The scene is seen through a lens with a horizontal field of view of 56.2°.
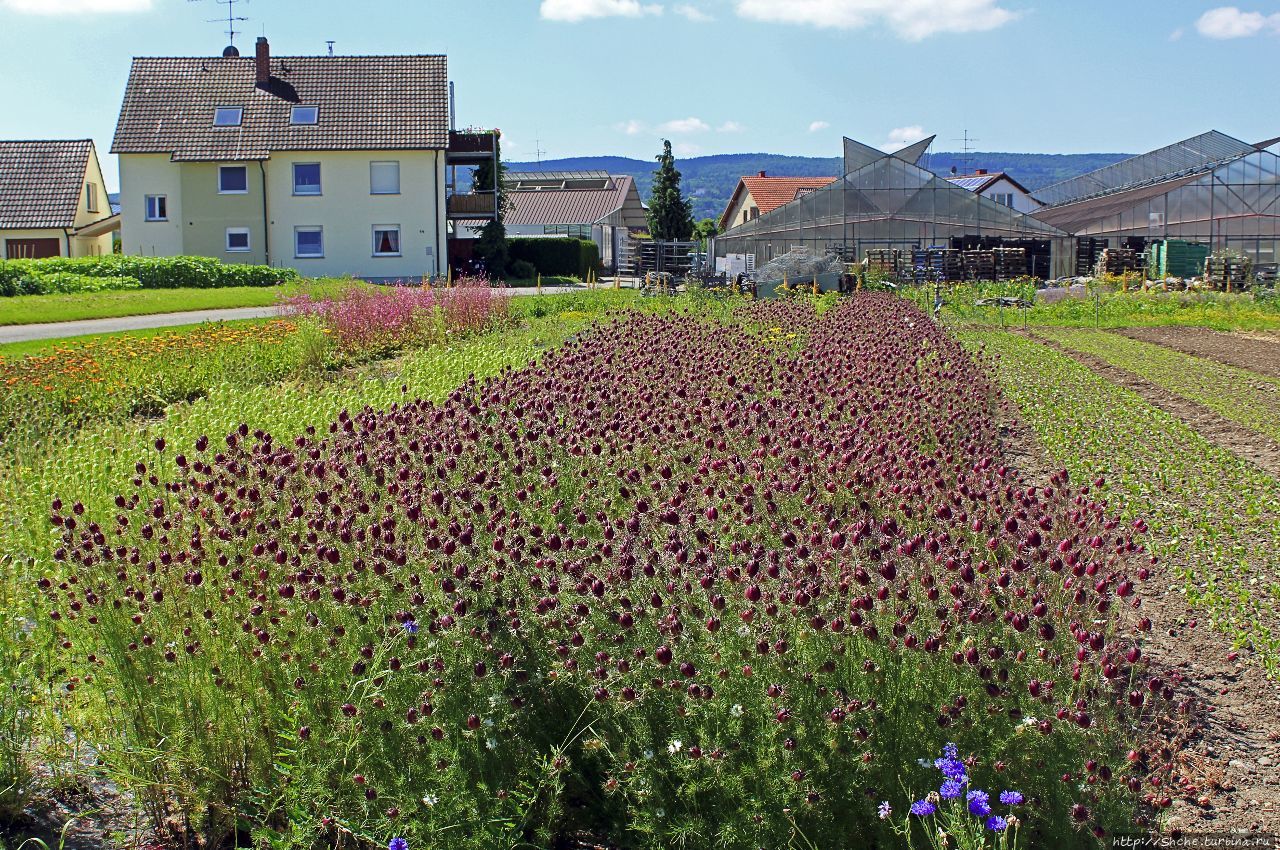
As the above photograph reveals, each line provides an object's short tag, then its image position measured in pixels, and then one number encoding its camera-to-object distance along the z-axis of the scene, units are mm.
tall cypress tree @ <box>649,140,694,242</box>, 61438
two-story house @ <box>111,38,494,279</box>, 40625
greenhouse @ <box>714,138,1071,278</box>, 35812
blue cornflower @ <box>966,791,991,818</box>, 2682
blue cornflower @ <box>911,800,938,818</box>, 2619
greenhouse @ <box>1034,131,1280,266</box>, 35688
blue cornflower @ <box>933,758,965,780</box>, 2834
